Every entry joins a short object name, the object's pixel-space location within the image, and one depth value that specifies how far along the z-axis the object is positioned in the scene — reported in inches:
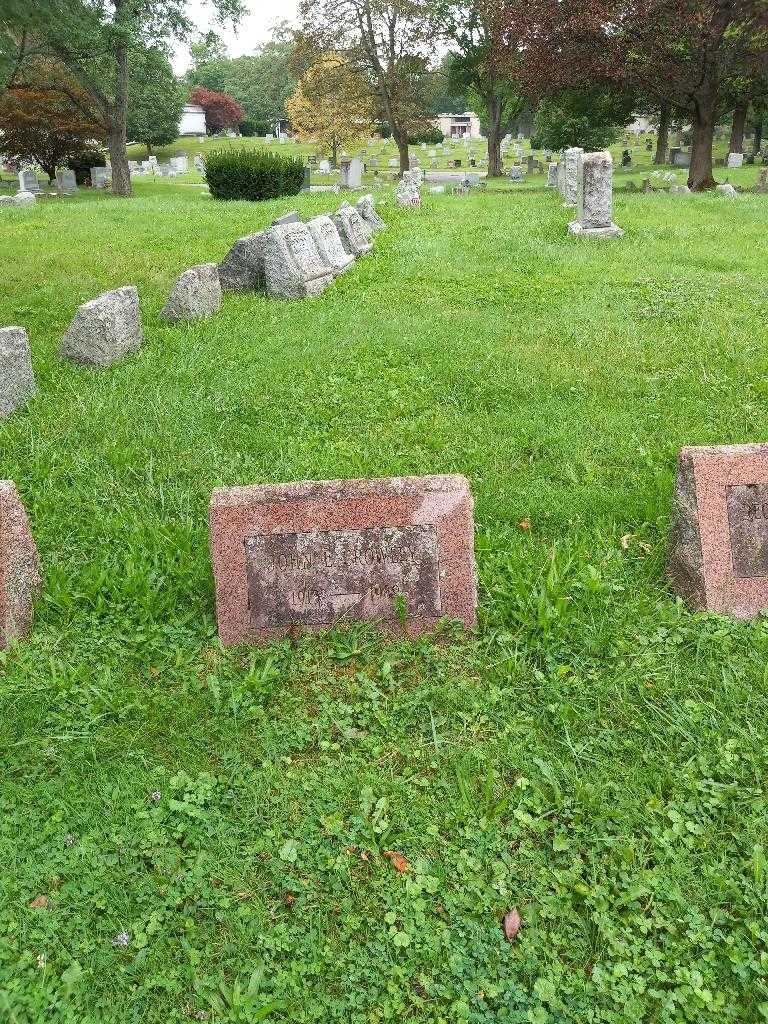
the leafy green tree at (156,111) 1506.2
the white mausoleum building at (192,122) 2672.2
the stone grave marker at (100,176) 1221.7
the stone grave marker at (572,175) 681.6
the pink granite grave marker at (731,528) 138.8
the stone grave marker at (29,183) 1064.8
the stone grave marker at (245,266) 385.1
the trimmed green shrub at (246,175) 821.2
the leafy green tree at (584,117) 1146.0
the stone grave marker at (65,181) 1137.4
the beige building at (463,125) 3289.9
